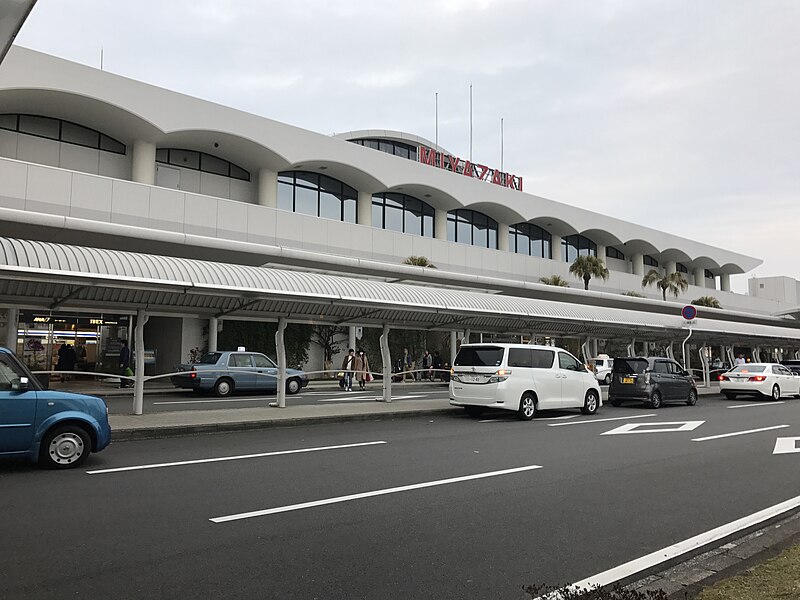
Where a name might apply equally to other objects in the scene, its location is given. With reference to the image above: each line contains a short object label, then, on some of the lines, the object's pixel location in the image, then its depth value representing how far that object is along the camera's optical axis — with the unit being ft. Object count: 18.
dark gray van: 68.18
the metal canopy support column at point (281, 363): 54.44
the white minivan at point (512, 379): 52.34
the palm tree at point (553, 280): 142.14
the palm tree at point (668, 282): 178.50
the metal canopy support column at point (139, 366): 46.32
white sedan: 83.30
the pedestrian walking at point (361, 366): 90.22
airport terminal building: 74.59
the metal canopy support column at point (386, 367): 62.86
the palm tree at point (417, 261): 113.91
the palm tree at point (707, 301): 190.39
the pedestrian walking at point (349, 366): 88.34
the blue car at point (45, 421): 28.04
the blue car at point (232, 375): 75.15
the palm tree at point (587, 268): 152.56
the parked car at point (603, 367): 112.88
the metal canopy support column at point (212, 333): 93.56
